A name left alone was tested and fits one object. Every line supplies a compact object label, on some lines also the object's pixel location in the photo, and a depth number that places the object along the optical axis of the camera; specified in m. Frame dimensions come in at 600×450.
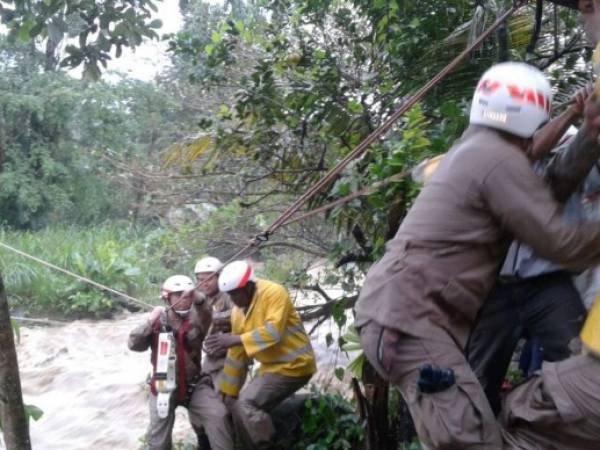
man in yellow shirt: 6.28
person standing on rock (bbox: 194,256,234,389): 6.59
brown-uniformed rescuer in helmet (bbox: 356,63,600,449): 2.75
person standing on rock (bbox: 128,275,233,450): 6.32
